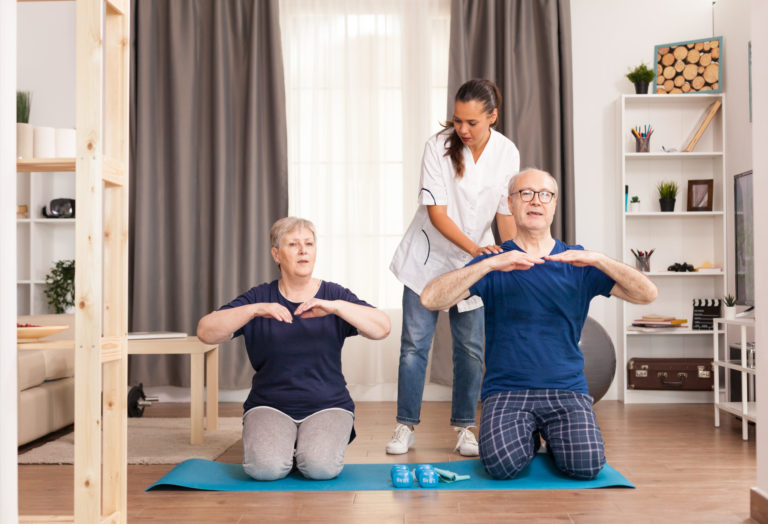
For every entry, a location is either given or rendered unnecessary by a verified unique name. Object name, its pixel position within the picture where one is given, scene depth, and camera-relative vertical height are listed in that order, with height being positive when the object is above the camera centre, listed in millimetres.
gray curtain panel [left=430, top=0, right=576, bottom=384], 4621 +1205
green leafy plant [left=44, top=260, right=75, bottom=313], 4844 -66
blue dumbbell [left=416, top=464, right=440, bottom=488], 2568 -670
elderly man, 2564 -237
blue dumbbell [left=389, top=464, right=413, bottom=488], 2570 -671
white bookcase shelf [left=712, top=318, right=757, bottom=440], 3367 -497
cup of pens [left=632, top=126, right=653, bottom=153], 4613 +809
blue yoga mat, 2559 -701
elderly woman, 2652 -302
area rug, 3096 -729
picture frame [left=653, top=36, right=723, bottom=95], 4574 +1247
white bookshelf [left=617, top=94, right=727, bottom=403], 4707 +323
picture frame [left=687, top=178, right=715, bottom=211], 4578 +478
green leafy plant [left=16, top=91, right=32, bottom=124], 4629 +1016
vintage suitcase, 4410 -561
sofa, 3346 -510
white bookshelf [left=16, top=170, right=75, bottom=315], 4969 +245
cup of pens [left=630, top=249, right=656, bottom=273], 4602 +92
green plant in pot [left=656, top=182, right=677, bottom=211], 4586 +470
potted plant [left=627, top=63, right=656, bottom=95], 4598 +1178
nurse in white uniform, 3191 +126
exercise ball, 3916 -419
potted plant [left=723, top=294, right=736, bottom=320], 3592 -156
